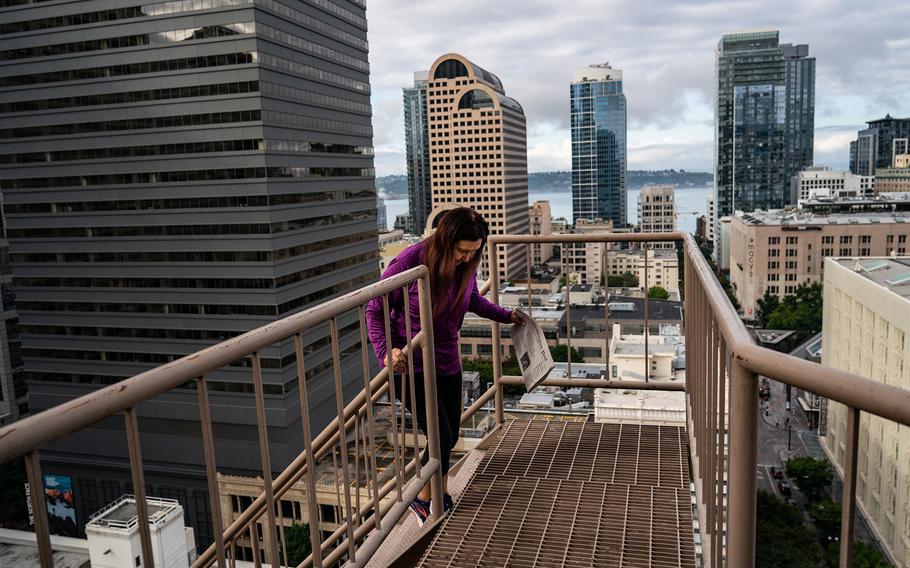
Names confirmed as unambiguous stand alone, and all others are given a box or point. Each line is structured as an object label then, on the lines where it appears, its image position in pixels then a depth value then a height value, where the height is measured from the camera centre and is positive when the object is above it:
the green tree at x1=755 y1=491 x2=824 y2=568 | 20.84 -11.44
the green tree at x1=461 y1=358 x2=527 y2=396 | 40.69 -10.89
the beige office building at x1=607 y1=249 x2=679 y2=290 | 69.56 -8.60
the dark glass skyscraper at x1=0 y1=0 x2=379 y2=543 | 36.44 +0.16
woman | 2.97 -0.48
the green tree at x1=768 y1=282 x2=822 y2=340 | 51.53 -10.11
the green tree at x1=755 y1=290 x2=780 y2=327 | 56.94 -10.32
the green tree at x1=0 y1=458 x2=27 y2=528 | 26.48 -11.28
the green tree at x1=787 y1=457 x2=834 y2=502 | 26.69 -11.59
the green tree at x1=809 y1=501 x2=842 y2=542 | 22.80 -11.84
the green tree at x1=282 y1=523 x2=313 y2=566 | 22.11 -11.57
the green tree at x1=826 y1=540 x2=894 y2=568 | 16.84 -9.55
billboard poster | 37.06 -16.88
